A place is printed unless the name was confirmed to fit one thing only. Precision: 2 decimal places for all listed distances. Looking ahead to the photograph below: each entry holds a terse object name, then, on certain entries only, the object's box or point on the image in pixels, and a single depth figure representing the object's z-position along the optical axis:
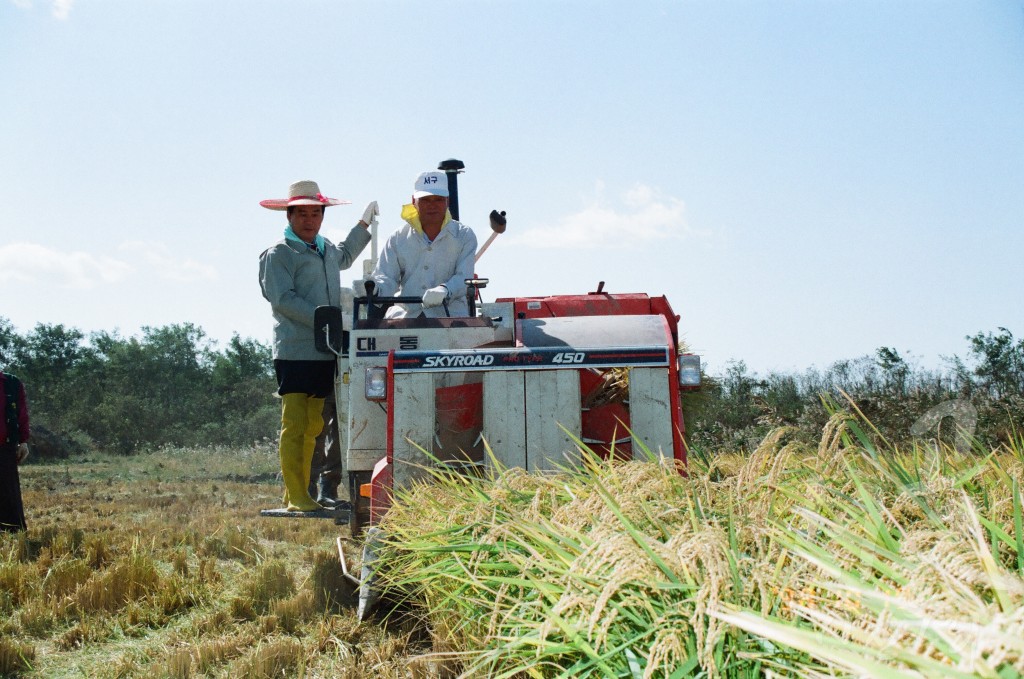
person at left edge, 7.35
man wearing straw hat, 6.30
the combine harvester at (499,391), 4.93
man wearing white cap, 6.39
